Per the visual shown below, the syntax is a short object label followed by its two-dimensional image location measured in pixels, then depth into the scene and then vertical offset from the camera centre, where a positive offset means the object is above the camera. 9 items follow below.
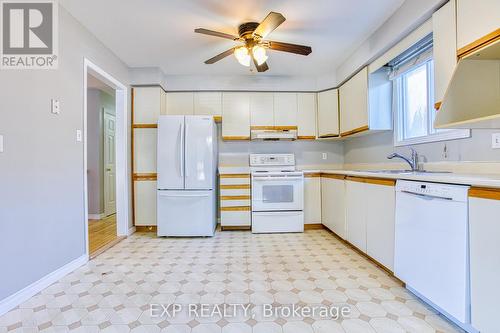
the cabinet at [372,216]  2.07 -0.50
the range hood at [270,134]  3.93 +0.49
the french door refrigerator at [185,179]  3.39 -0.19
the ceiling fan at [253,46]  2.28 +1.17
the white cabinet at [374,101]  2.90 +0.75
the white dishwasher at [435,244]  1.38 -0.52
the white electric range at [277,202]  3.60 -0.55
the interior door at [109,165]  4.84 +0.01
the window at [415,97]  2.26 +0.72
